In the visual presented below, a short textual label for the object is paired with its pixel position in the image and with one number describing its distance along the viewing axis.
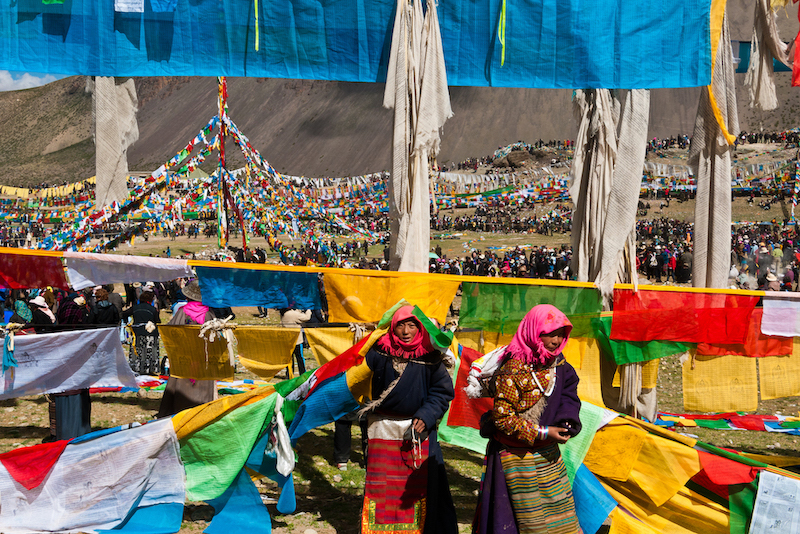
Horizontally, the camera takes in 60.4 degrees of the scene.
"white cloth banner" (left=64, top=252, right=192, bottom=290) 5.20
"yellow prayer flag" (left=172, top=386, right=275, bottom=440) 4.35
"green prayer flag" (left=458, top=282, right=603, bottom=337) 5.22
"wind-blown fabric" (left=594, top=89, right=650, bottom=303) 5.46
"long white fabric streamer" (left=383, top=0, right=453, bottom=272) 5.29
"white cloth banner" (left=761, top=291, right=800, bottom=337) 5.02
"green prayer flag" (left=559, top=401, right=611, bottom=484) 4.17
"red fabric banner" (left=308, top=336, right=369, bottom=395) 4.28
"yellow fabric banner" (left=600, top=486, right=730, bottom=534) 4.08
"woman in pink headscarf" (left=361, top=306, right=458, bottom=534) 3.95
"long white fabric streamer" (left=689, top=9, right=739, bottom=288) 5.86
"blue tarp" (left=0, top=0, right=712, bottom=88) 5.62
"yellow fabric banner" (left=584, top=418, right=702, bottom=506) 4.11
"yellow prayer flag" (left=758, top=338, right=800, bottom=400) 5.18
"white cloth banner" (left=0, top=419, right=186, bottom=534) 4.18
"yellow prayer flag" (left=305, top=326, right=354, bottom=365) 5.09
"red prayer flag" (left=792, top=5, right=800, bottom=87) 6.38
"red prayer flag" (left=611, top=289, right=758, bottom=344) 5.08
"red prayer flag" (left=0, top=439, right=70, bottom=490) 4.17
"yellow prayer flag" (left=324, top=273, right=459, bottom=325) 5.07
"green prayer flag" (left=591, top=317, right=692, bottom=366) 5.17
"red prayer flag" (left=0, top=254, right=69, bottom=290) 5.20
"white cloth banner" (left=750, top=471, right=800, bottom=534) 3.87
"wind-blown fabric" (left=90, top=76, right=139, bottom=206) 6.66
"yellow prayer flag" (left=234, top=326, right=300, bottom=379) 5.12
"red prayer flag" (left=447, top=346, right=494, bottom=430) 4.76
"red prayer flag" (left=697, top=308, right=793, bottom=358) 5.10
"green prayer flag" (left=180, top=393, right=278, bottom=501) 4.34
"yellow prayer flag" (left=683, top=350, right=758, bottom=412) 5.21
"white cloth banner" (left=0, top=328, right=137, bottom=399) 5.21
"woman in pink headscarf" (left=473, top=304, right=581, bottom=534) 3.35
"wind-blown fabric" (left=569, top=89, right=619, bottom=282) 5.62
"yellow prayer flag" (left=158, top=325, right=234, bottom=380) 5.23
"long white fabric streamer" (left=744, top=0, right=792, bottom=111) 6.30
